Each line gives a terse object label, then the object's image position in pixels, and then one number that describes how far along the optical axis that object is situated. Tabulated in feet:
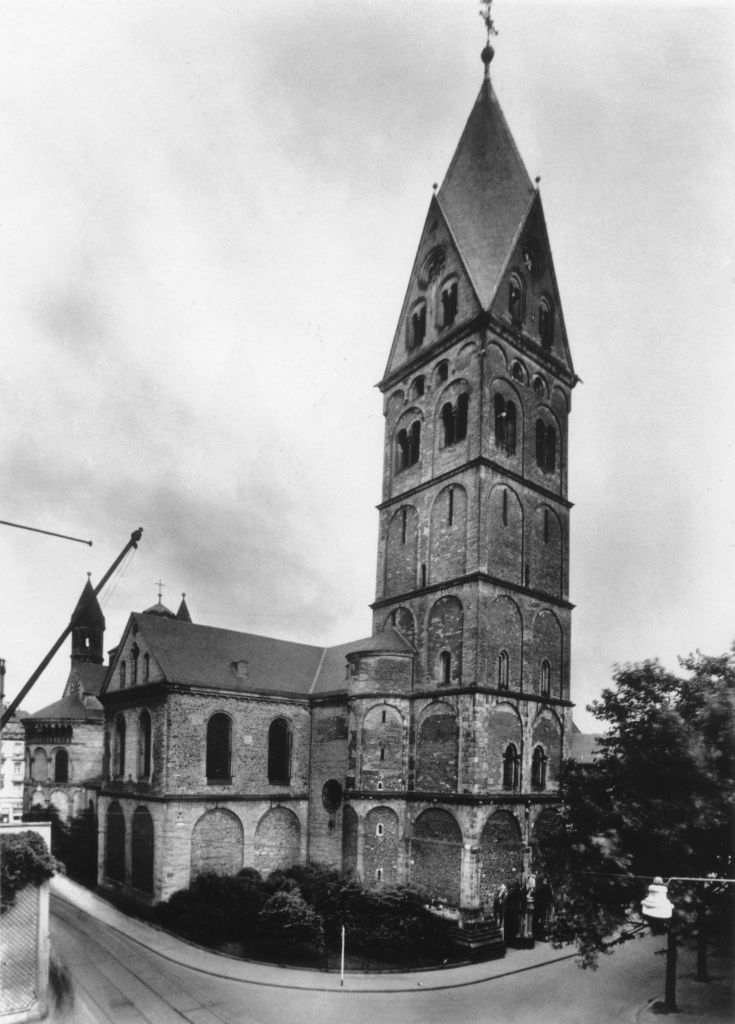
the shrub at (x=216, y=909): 75.82
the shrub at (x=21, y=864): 48.55
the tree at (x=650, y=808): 51.39
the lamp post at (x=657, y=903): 31.12
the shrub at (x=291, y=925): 71.31
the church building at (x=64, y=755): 141.28
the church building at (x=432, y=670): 84.23
